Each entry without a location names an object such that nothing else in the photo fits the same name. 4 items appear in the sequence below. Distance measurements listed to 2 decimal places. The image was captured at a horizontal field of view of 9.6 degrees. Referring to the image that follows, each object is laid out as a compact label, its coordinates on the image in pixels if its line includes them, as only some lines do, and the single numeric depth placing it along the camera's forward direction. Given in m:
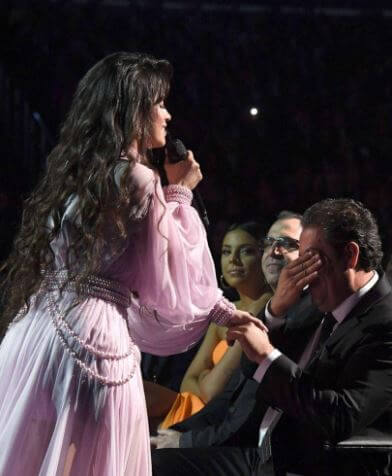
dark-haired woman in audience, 7.63
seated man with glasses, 7.04
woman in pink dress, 6.47
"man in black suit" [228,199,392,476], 6.55
